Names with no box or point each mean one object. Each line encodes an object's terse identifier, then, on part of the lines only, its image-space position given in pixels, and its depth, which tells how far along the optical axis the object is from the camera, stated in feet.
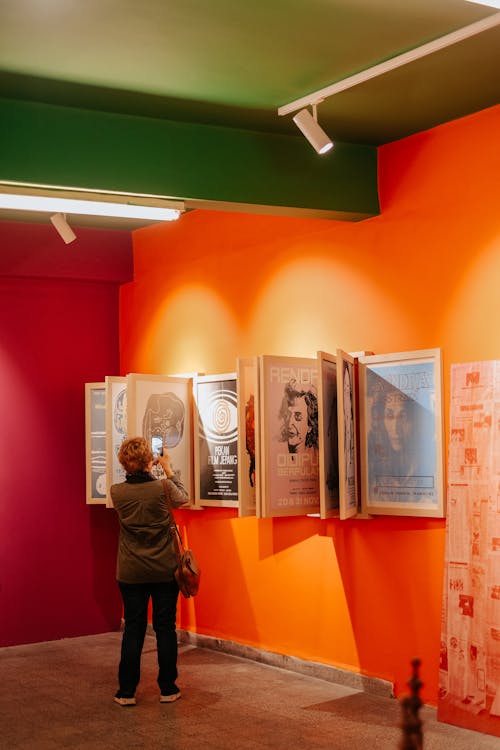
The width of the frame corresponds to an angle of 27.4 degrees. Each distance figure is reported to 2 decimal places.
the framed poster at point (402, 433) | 20.38
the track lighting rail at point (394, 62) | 15.30
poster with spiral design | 26.12
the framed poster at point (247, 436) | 21.72
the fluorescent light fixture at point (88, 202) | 19.13
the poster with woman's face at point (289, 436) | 20.99
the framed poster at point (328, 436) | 20.54
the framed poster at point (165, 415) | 25.31
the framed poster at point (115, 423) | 26.71
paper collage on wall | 18.49
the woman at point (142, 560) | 20.68
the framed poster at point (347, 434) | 20.54
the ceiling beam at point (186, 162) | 18.30
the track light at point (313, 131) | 18.12
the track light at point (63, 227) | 23.41
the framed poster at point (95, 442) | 28.94
